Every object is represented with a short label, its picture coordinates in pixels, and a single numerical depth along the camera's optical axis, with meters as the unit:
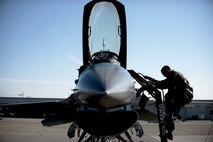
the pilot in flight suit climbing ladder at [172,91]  5.44
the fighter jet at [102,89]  3.94
